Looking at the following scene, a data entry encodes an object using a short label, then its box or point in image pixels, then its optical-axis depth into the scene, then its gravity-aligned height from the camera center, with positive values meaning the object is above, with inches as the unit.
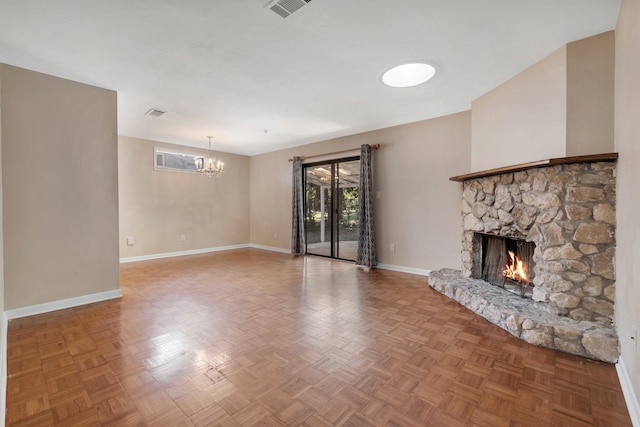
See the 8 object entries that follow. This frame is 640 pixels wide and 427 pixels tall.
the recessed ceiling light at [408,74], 107.3 +55.5
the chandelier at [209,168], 210.1 +32.1
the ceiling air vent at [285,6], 71.0 +53.8
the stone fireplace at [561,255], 81.4 -15.7
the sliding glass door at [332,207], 212.2 +0.9
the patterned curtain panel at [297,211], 234.7 -2.5
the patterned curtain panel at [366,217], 185.0 -6.1
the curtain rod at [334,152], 186.5 +43.1
